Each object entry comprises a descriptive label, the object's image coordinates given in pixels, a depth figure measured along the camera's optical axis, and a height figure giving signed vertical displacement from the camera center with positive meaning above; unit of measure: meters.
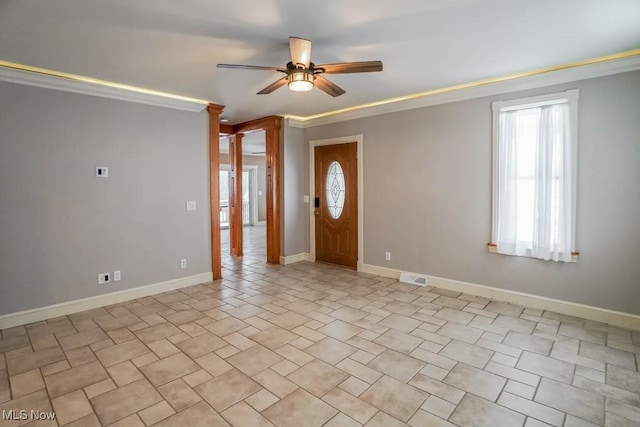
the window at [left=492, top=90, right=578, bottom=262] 3.53 +0.24
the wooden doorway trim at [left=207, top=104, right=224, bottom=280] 5.00 +0.21
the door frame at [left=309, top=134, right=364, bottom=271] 5.44 +0.53
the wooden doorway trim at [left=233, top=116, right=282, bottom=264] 5.98 +0.30
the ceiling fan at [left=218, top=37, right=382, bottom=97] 2.50 +1.04
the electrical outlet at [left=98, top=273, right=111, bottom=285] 4.06 -0.96
